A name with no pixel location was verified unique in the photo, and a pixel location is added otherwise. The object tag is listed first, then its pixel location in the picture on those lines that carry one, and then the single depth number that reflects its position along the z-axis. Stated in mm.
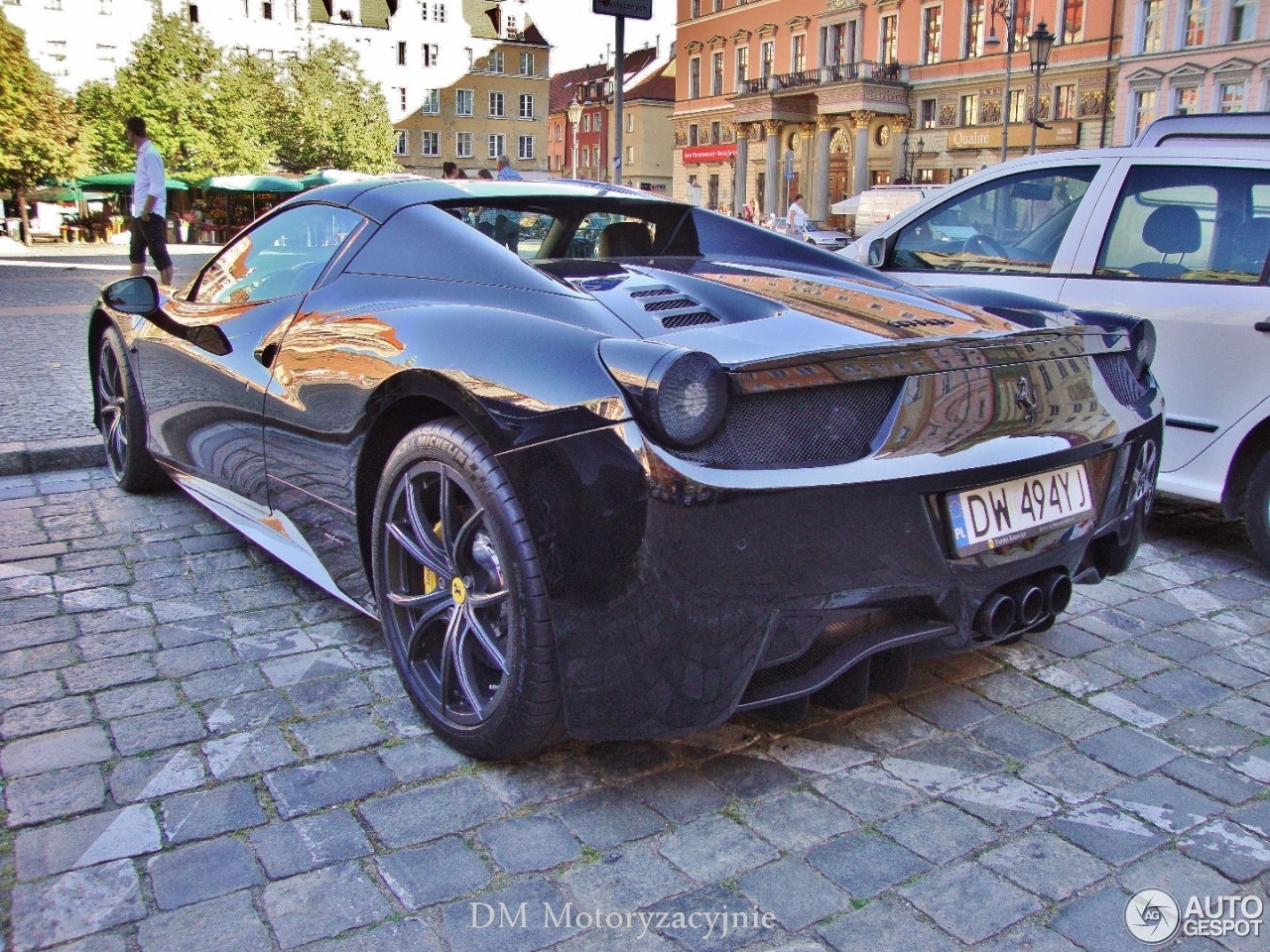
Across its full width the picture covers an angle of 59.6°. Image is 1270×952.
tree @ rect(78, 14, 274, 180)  42500
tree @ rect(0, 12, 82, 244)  30922
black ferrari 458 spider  2086
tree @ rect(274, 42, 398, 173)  52875
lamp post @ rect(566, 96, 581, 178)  21734
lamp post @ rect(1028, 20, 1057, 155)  22694
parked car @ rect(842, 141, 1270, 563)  4047
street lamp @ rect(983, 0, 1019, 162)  44375
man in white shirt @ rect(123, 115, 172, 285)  10664
